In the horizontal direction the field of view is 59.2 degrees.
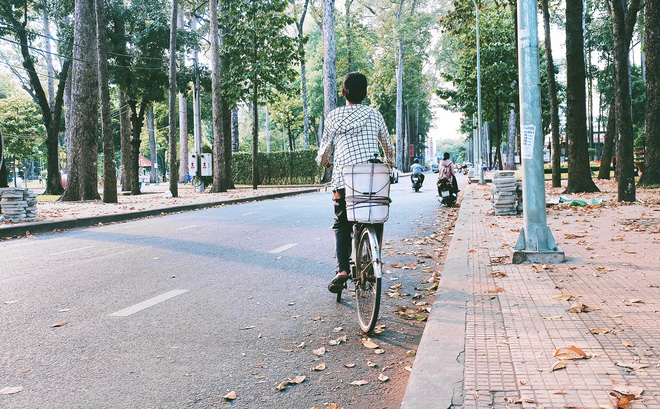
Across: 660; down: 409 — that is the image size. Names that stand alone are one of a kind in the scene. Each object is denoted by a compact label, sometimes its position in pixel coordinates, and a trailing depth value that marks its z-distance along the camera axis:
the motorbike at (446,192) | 17.69
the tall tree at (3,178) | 20.30
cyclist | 5.02
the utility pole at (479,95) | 30.94
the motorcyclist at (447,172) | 17.53
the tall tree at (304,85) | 45.00
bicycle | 4.48
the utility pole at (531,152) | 6.89
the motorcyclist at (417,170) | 24.45
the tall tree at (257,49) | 28.53
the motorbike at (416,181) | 24.84
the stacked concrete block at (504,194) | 13.02
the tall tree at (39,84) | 28.84
